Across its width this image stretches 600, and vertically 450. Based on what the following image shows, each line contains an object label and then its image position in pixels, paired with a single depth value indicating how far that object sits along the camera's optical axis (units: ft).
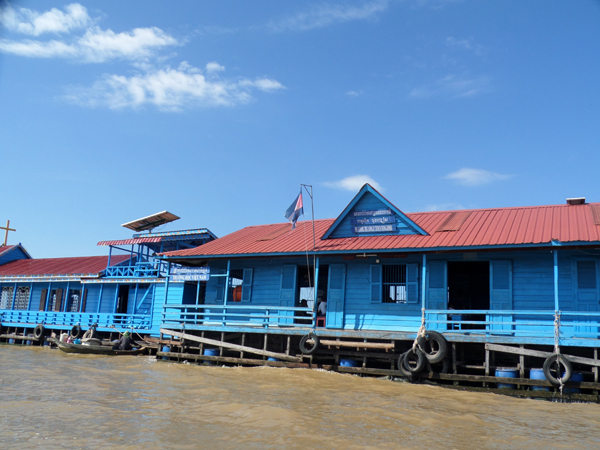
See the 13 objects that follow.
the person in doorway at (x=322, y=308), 65.16
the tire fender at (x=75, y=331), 92.53
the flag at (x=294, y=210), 64.75
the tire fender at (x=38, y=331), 97.45
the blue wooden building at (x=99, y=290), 88.79
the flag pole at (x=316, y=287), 58.18
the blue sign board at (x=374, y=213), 63.16
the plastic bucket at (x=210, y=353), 65.98
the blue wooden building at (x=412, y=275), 51.85
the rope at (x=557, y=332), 46.06
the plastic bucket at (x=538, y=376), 46.26
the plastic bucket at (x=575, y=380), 44.98
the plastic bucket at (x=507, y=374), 47.96
